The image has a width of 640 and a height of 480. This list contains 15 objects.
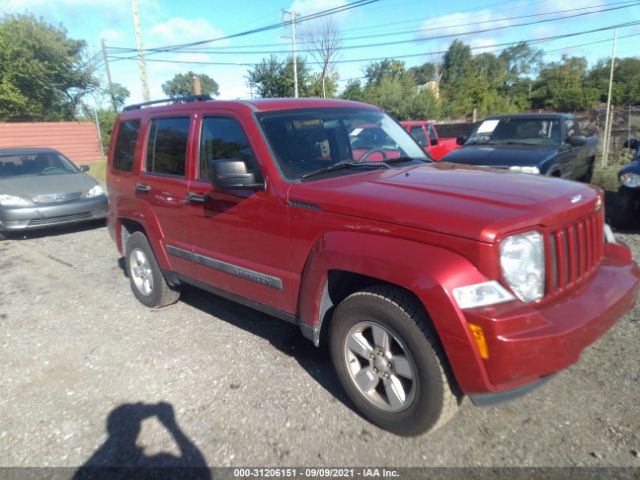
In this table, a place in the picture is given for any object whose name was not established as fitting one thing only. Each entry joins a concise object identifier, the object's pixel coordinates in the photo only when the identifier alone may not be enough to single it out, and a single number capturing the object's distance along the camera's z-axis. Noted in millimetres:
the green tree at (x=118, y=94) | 34503
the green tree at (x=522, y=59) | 64812
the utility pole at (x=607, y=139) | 13043
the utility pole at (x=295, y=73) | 27703
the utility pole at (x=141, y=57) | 18312
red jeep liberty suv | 2223
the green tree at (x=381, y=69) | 51538
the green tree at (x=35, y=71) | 23781
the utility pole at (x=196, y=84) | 14207
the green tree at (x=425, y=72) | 73562
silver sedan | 7926
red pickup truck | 12898
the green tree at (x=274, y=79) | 29672
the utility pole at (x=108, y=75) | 33062
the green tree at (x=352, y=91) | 37397
